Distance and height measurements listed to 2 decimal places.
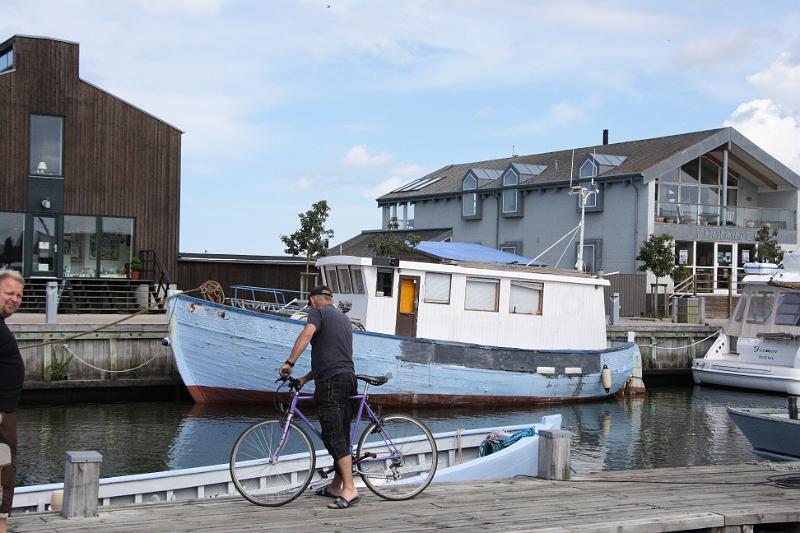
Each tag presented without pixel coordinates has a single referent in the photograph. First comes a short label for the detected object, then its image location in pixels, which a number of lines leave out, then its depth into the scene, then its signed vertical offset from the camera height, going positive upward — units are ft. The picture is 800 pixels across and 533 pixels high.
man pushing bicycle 26.48 -2.89
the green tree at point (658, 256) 116.47 +3.38
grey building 127.65 +11.65
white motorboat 83.87 -4.99
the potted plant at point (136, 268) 99.91 +0.39
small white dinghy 30.78 -7.15
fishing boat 67.27 -4.25
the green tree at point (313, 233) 111.45 +5.07
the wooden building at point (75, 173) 97.45 +10.29
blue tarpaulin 77.97 +2.27
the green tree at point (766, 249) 126.93 +5.01
